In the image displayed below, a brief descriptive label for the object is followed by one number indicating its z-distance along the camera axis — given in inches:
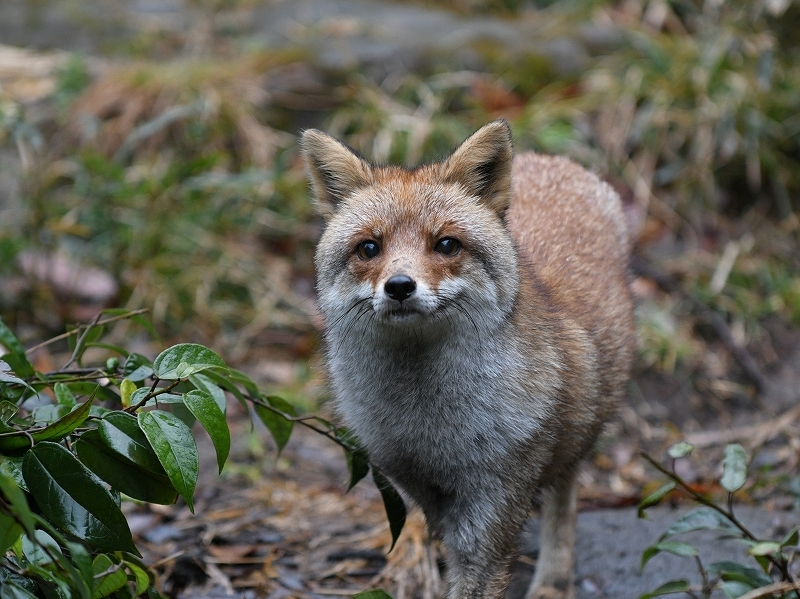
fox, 302.5
